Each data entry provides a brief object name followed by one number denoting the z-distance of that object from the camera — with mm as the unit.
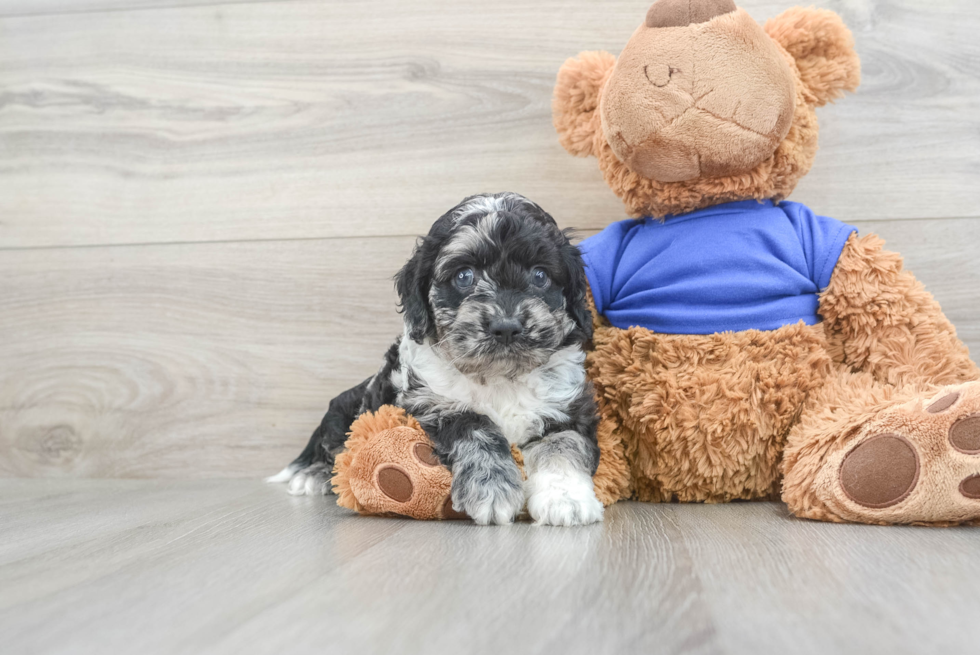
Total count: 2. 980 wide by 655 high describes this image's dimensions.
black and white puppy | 633
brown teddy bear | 654
